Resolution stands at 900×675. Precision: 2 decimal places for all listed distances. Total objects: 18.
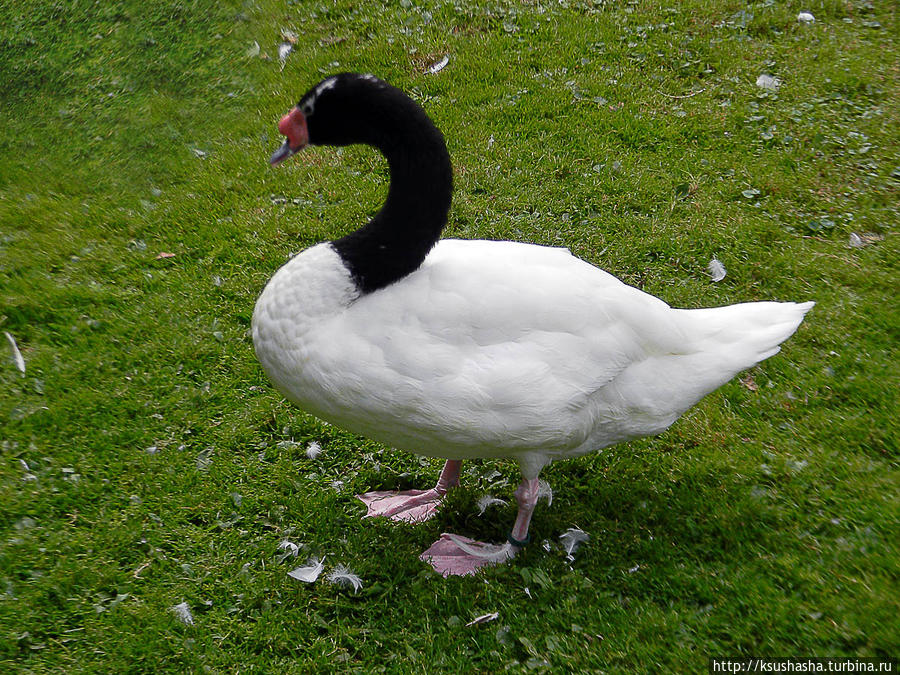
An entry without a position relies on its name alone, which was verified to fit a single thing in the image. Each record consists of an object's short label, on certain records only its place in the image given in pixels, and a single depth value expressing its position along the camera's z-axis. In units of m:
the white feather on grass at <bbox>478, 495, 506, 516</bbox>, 3.74
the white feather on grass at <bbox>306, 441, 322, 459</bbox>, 3.98
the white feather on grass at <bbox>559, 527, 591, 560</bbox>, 3.46
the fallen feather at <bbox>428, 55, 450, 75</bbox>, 6.67
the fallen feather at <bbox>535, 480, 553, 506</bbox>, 3.71
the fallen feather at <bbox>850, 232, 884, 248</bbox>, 4.95
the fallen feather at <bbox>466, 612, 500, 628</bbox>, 3.22
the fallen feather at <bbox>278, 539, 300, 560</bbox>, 3.54
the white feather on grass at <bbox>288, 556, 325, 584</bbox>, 3.39
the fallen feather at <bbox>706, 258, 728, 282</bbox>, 4.84
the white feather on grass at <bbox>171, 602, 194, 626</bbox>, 3.23
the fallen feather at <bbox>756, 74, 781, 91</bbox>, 6.36
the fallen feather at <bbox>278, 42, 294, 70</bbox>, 7.07
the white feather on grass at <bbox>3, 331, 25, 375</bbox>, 4.28
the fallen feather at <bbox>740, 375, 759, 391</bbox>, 4.16
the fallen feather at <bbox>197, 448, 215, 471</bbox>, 3.89
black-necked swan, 2.85
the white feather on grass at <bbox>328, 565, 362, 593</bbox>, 3.38
